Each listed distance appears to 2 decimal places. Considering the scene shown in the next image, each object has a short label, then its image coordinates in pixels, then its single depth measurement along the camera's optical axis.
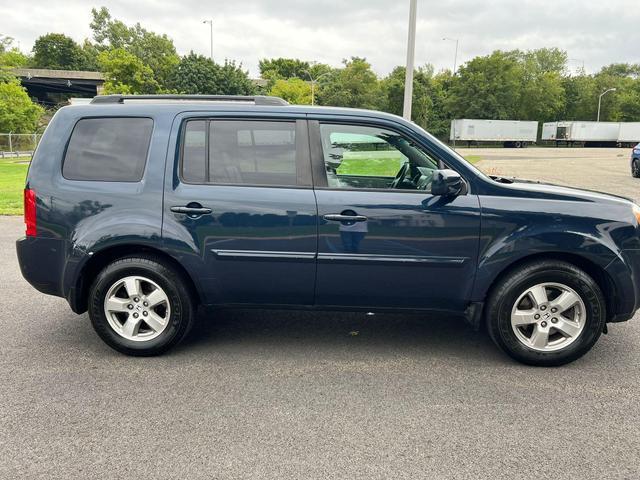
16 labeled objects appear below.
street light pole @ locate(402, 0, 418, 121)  10.99
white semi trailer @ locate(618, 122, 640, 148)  59.06
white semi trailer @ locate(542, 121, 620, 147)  59.41
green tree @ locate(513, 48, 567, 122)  73.38
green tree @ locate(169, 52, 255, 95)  65.00
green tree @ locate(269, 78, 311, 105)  64.19
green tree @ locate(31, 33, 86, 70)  102.75
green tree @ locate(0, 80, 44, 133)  37.72
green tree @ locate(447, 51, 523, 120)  67.31
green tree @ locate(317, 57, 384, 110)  62.53
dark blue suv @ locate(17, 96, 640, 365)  3.69
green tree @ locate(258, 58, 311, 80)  112.81
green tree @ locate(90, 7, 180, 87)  102.88
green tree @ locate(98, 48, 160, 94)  47.38
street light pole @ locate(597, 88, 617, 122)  72.97
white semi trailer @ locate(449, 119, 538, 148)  57.44
